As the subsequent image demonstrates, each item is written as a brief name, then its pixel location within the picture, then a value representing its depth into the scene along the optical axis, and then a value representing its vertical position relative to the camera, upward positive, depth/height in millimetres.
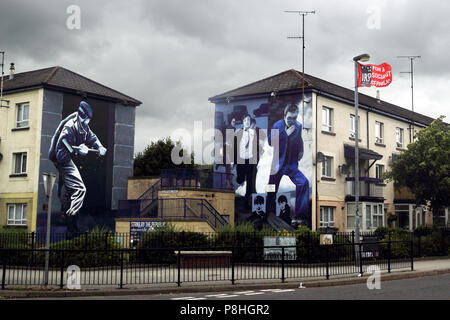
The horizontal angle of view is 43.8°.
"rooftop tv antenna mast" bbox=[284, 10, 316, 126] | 33006 +9600
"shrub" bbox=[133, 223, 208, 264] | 22234 -831
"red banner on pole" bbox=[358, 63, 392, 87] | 23844 +6227
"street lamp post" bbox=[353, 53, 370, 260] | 22062 +3931
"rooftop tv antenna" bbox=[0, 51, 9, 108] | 33862 +8990
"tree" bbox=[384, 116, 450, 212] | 30219 +2967
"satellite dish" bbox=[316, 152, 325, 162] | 32469 +3611
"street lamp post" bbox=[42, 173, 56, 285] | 15710 +872
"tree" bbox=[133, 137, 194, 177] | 52500 +5478
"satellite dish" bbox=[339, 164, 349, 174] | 34312 +3096
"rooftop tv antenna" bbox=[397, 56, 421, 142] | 42750 +10318
